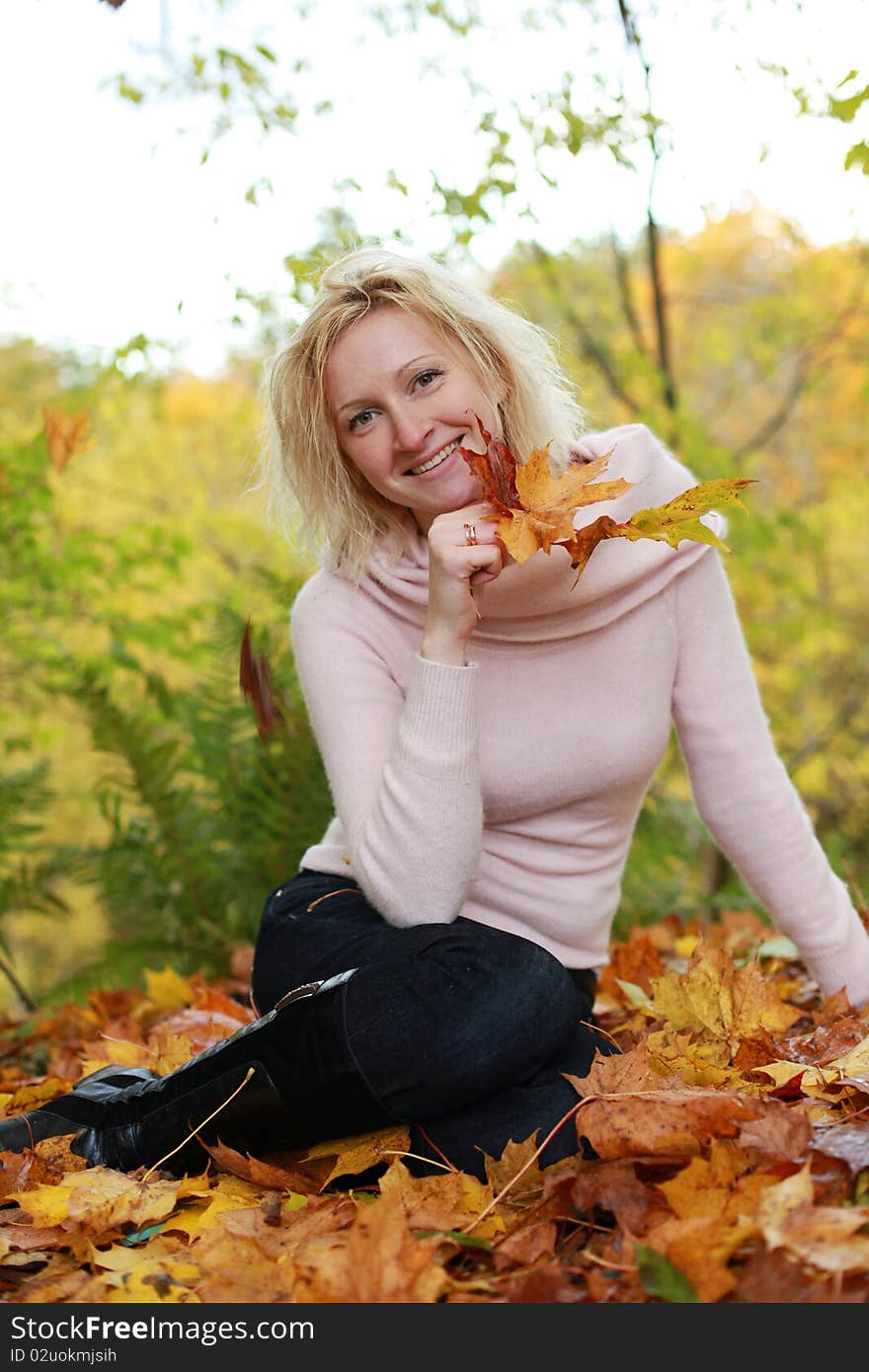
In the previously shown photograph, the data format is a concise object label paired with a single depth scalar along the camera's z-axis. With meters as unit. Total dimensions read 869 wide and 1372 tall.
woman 1.56
